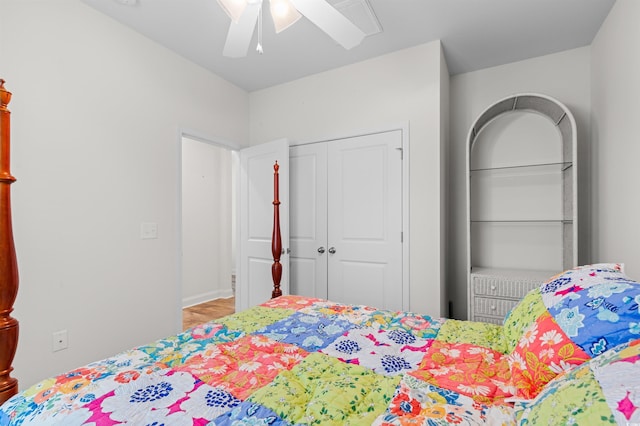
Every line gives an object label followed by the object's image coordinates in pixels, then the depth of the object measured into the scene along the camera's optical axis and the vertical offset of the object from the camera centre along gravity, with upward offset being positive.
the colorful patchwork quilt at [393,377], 0.72 -0.51
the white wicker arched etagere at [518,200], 2.70 +0.13
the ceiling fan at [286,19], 1.61 +1.02
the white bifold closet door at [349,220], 3.00 -0.05
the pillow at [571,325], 0.85 -0.32
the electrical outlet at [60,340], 2.08 -0.81
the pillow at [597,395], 0.54 -0.33
